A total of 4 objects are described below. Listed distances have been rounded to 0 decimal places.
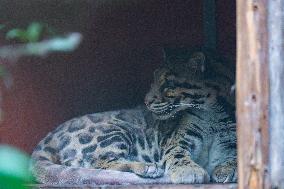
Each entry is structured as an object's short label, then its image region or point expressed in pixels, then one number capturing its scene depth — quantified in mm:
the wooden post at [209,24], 5308
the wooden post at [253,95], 2825
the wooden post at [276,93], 2826
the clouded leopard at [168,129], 4699
